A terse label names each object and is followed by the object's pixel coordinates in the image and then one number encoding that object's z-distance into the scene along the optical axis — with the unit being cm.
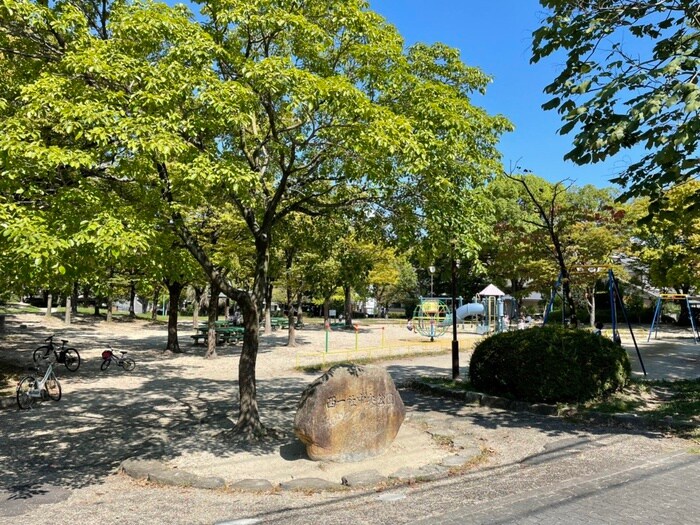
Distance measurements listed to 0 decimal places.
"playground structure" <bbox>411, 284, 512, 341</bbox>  3033
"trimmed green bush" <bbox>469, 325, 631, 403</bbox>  972
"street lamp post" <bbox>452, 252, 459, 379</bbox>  1320
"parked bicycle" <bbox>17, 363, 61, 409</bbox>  1100
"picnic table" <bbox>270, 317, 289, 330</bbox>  3777
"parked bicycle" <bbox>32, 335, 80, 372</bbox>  1584
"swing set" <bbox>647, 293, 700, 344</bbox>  2520
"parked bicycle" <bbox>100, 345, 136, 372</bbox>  1670
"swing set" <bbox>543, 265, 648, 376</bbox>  1361
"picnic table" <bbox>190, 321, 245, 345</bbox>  2489
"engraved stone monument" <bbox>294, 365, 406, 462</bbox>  695
